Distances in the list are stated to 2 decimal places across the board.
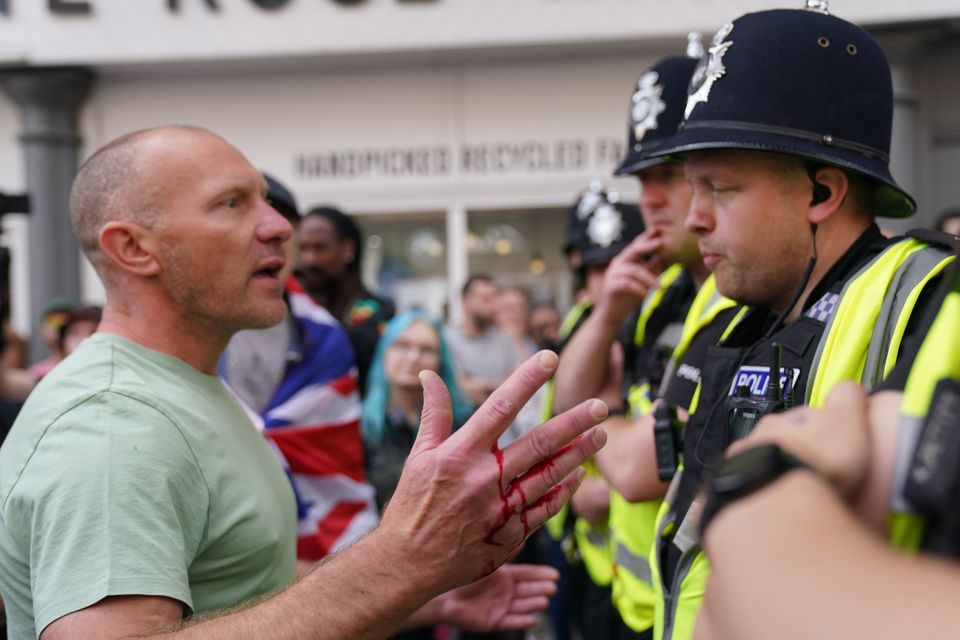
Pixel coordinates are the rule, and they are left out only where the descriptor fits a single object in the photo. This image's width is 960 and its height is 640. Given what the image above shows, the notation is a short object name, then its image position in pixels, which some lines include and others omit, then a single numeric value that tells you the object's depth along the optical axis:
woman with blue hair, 4.11
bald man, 1.45
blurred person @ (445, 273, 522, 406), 6.08
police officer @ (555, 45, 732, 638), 2.59
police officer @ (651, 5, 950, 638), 1.74
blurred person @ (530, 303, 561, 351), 7.99
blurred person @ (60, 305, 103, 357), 5.01
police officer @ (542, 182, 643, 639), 3.34
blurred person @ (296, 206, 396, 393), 4.87
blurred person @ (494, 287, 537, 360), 7.62
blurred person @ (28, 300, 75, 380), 5.83
